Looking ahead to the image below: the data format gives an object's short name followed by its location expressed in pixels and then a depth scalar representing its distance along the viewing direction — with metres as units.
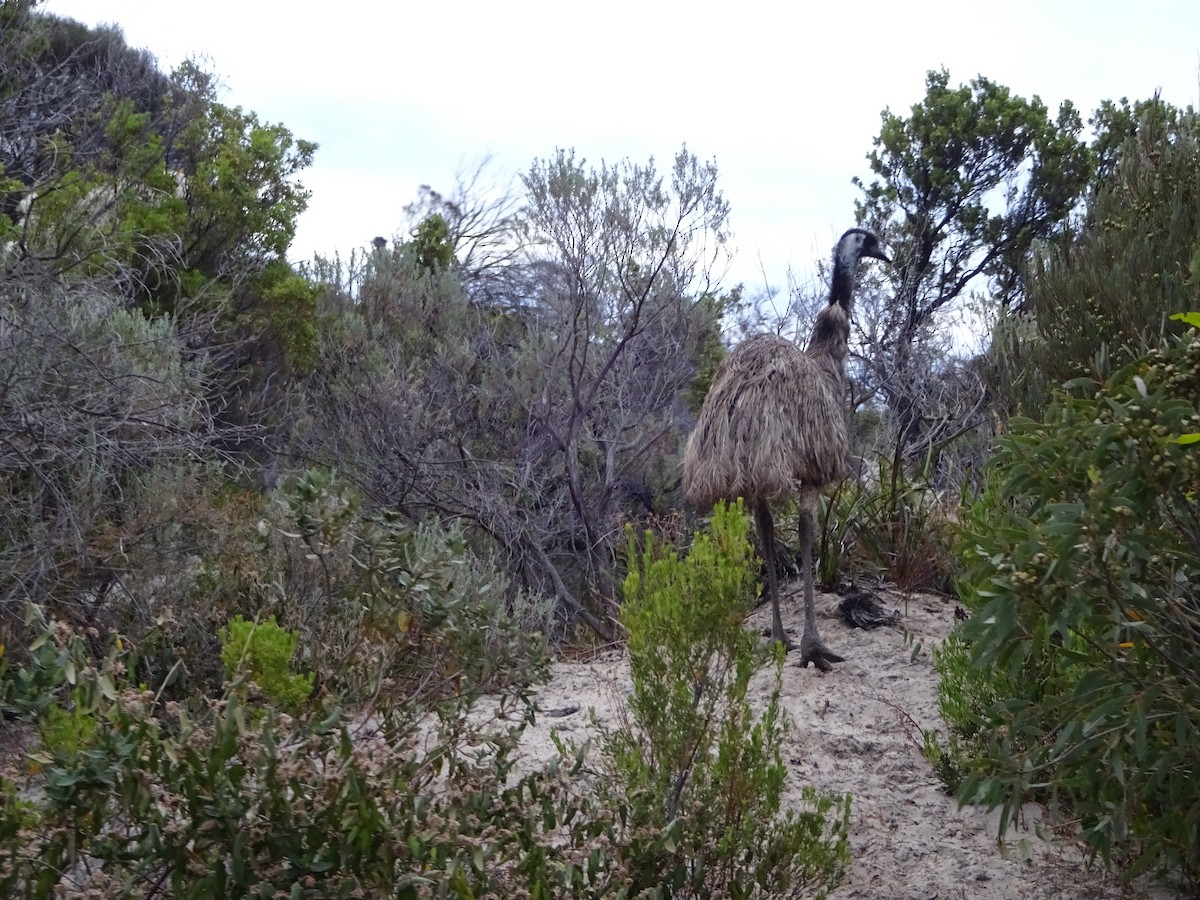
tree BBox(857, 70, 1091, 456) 18.22
